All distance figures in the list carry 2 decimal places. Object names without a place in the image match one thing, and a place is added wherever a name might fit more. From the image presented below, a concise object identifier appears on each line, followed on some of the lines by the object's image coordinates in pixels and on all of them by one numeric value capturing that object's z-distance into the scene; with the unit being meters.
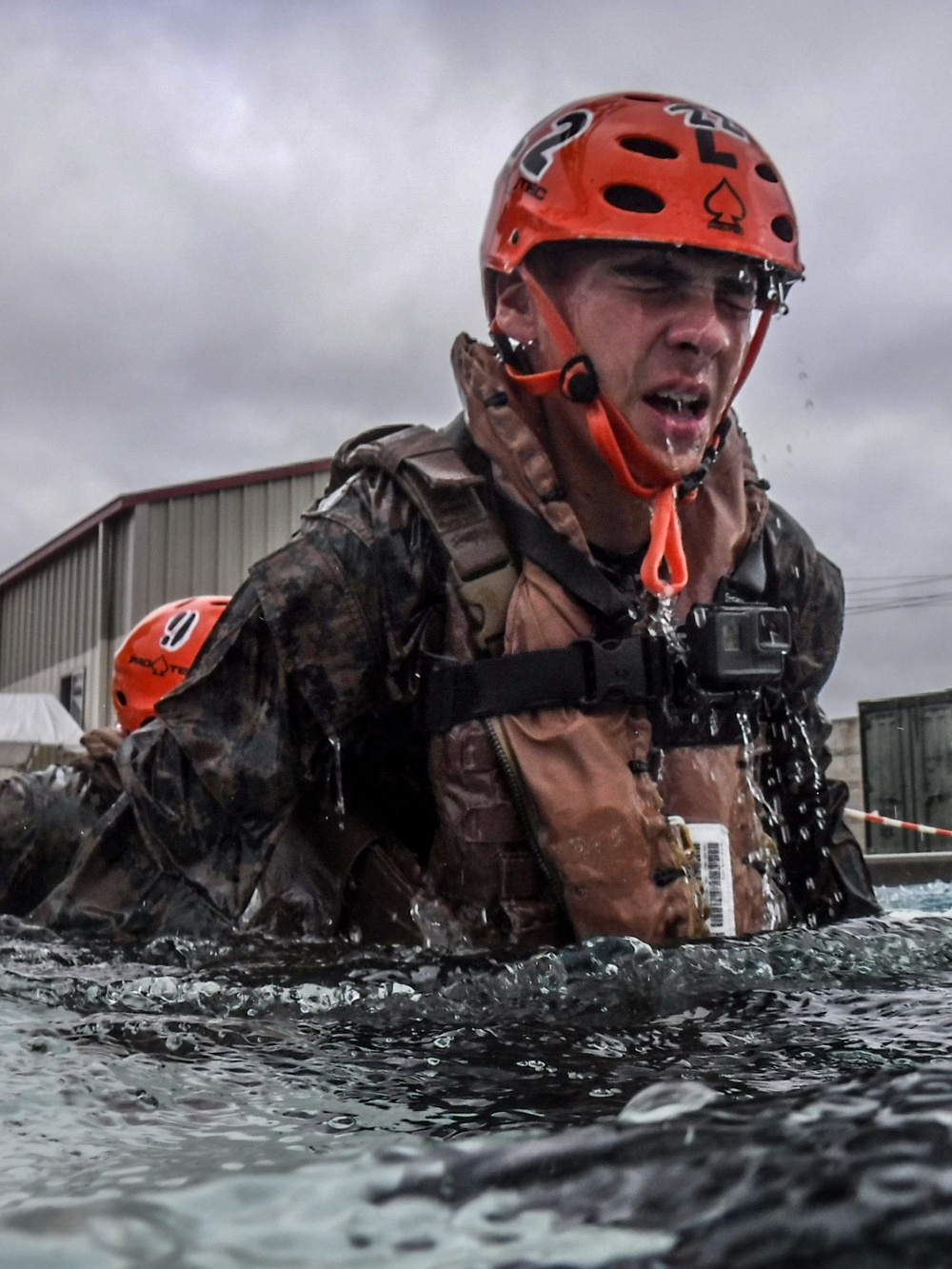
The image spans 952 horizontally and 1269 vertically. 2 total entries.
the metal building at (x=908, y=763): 13.16
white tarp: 16.89
